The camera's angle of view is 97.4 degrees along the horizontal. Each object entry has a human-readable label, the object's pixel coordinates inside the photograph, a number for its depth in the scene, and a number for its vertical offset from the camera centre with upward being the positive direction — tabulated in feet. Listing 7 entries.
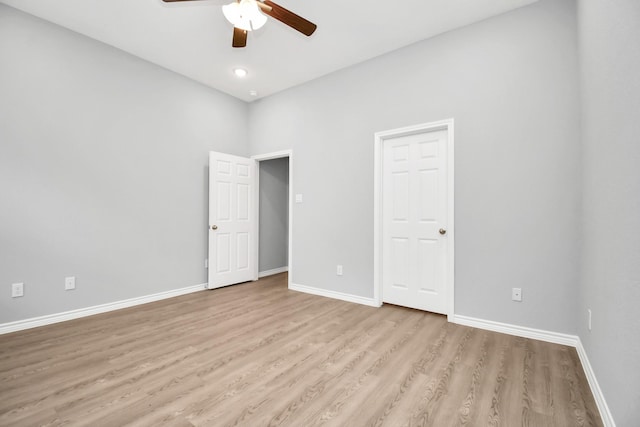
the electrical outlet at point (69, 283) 9.87 -2.43
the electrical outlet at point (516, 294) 8.62 -2.37
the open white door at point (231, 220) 13.98 -0.25
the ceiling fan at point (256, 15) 7.11 +5.31
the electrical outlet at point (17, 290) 8.87 -2.41
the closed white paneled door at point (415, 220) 10.23 -0.15
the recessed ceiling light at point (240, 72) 12.73 +6.60
